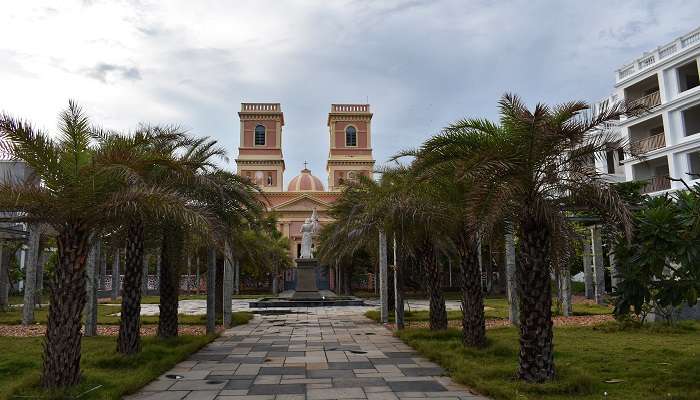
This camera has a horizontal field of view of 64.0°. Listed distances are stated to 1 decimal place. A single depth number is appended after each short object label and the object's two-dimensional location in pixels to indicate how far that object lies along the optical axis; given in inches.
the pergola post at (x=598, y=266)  867.4
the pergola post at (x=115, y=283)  1252.5
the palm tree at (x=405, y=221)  427.2
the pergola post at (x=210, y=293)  534.9
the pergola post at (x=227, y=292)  606.5
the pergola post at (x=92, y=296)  506.1
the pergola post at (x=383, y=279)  621.6
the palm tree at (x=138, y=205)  289.9
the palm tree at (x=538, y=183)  279.6
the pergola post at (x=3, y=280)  804.6
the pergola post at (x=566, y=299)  698.3
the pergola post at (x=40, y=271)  784.4
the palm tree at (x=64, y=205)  277.0
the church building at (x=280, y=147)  2679.6
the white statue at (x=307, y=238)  1210.6
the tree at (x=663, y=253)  270.1
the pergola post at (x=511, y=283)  552.4
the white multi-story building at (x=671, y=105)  1042.7
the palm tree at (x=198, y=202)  431.5
